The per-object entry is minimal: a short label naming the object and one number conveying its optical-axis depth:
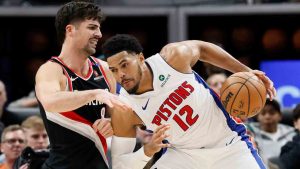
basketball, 9.27
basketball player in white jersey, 9.23
